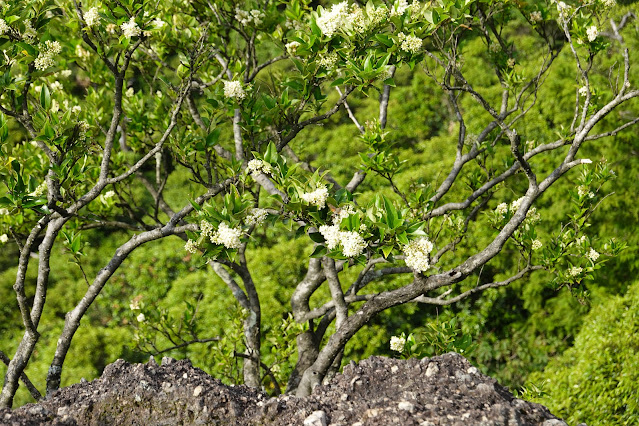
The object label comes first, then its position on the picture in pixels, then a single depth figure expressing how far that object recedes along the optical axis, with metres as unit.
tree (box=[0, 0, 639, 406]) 6.38
